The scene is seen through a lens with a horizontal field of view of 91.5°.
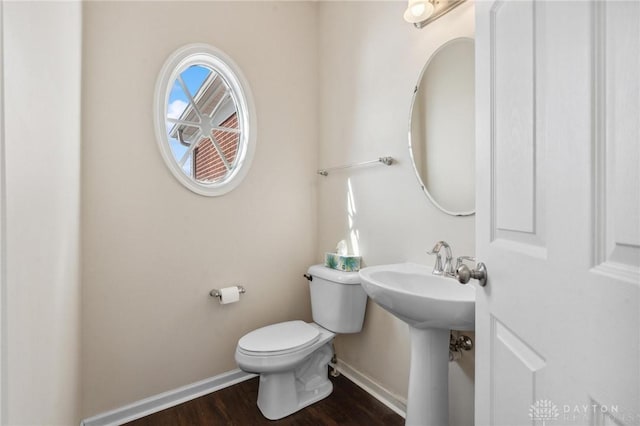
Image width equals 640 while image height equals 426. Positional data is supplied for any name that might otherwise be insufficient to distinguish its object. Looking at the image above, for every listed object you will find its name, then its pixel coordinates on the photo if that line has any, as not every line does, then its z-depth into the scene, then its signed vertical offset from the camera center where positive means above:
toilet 1.61 -0.72
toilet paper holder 1.90 -0.49
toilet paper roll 1.87 -0.50
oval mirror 1.37 +0.40
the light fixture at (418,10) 1.44 +0.94
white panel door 0.40 +0.00
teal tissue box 1.93 -0.32
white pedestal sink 1.07 -0.40
